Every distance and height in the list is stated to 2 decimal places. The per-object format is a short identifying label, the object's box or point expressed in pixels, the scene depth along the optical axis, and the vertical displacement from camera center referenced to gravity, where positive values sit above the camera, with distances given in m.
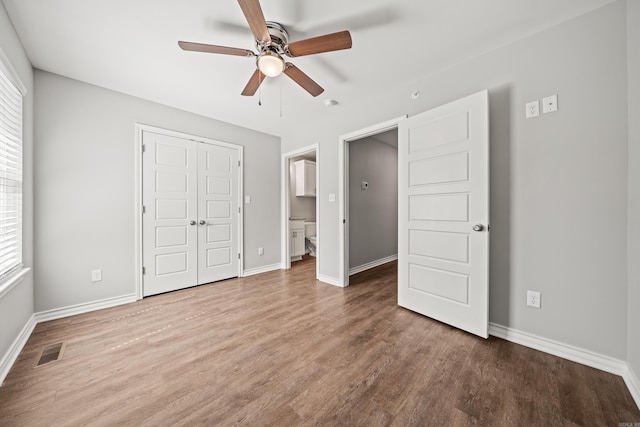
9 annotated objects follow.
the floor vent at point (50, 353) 1.69 -1.09
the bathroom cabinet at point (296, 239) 4.93 -0.59
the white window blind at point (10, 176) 1.66 +0.29
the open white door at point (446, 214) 1.94 -0.02
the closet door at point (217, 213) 3.40 -0.01
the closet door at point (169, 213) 2.94 -0.01
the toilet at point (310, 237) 5.59 -0.61
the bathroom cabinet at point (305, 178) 5.32 +0.80
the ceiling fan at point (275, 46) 1.50 +1.18
